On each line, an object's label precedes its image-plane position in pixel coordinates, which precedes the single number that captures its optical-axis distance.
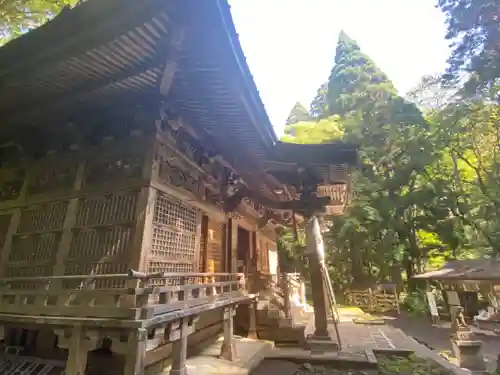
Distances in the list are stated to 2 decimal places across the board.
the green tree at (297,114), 43.41
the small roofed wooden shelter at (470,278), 15.12
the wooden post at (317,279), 8.42
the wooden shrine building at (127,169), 3.90
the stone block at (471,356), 8.91
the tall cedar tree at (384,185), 25.09
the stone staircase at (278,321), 9.50
